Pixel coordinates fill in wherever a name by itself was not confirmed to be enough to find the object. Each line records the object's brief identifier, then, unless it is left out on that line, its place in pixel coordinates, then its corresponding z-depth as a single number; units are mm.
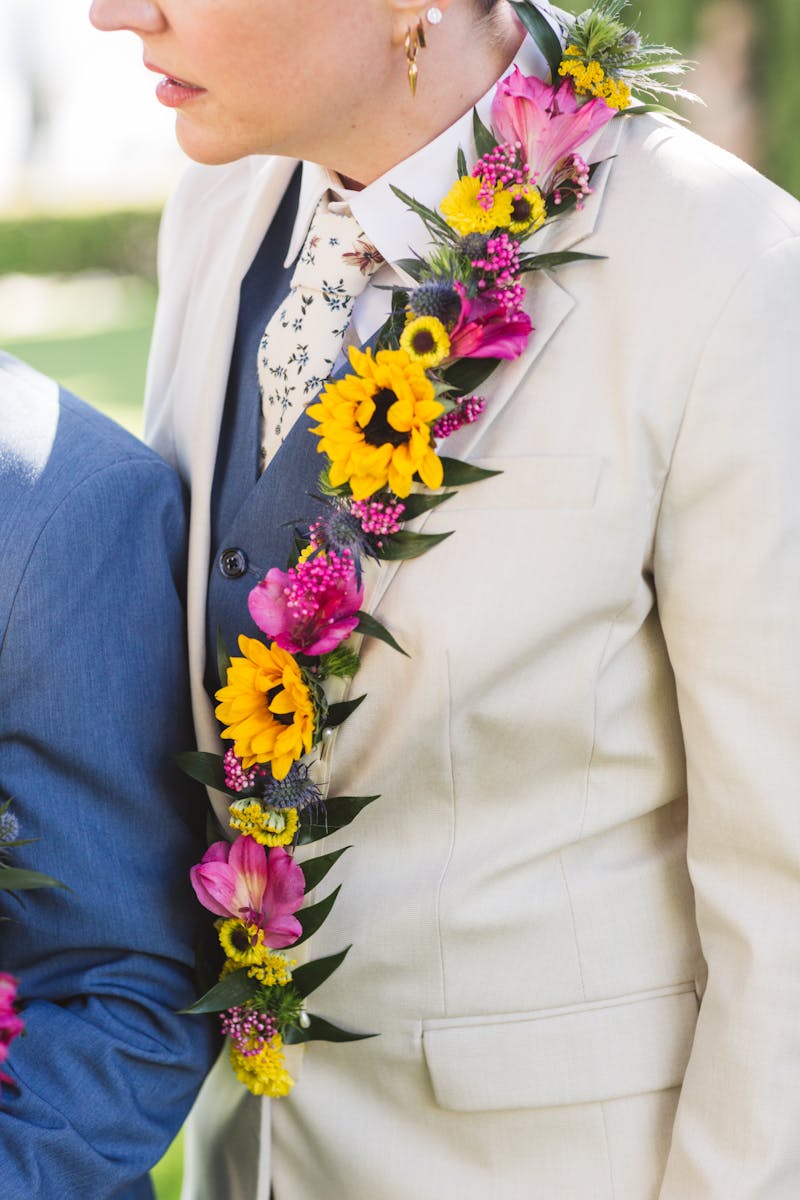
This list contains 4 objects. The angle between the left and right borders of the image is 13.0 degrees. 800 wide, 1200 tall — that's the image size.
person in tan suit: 1822
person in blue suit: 1833
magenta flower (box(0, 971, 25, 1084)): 1743
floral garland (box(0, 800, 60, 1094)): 1745
